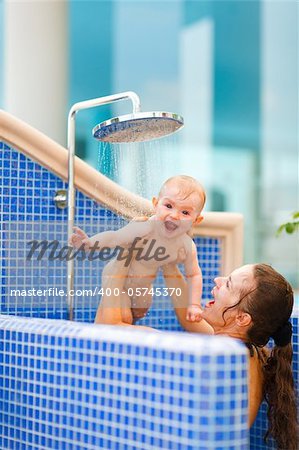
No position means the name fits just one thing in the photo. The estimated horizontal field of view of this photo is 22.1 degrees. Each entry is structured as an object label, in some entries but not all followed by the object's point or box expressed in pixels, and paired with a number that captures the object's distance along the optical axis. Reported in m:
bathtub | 1.58
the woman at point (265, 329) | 2.14
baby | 2.38
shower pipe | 2.59
